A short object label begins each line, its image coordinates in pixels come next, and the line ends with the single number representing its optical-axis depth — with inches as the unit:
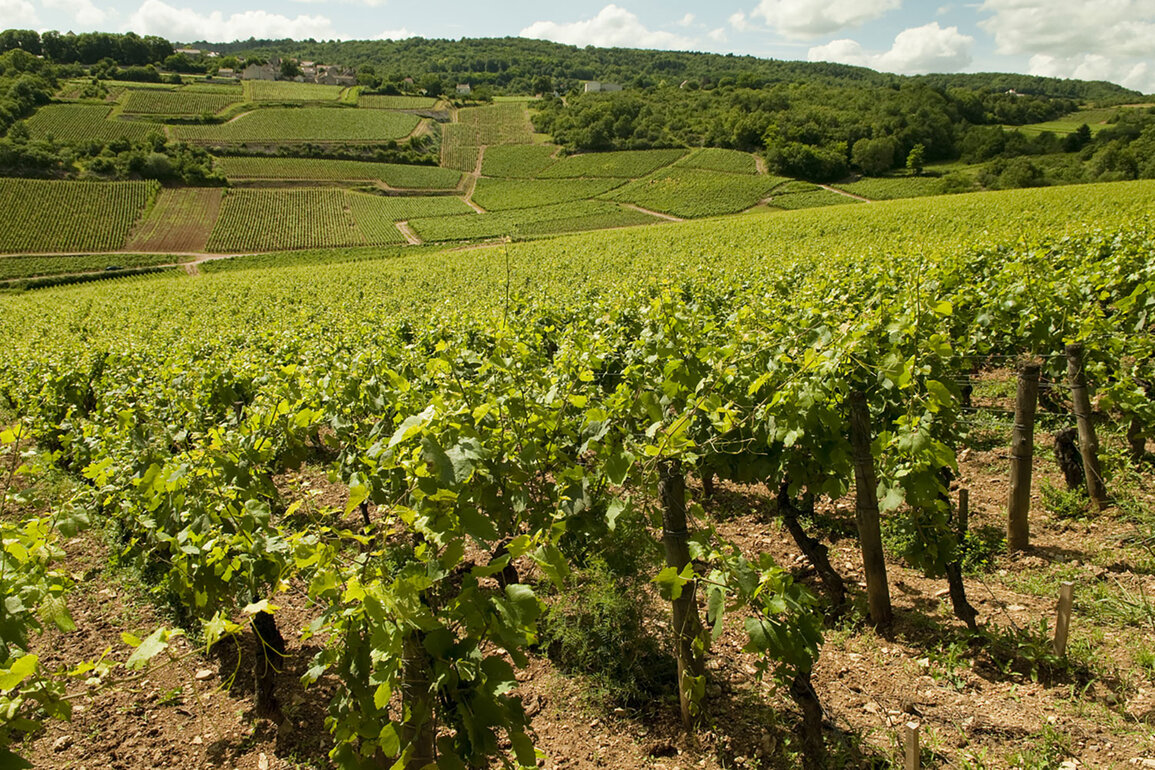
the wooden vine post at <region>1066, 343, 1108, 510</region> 212.4
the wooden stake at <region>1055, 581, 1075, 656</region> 136.4
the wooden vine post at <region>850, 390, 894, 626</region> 153.7
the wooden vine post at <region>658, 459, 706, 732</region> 123.6
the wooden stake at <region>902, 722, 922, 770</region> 104.3
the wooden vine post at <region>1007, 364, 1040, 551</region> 186.1
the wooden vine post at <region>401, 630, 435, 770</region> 91.1
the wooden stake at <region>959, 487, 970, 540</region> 196.9
